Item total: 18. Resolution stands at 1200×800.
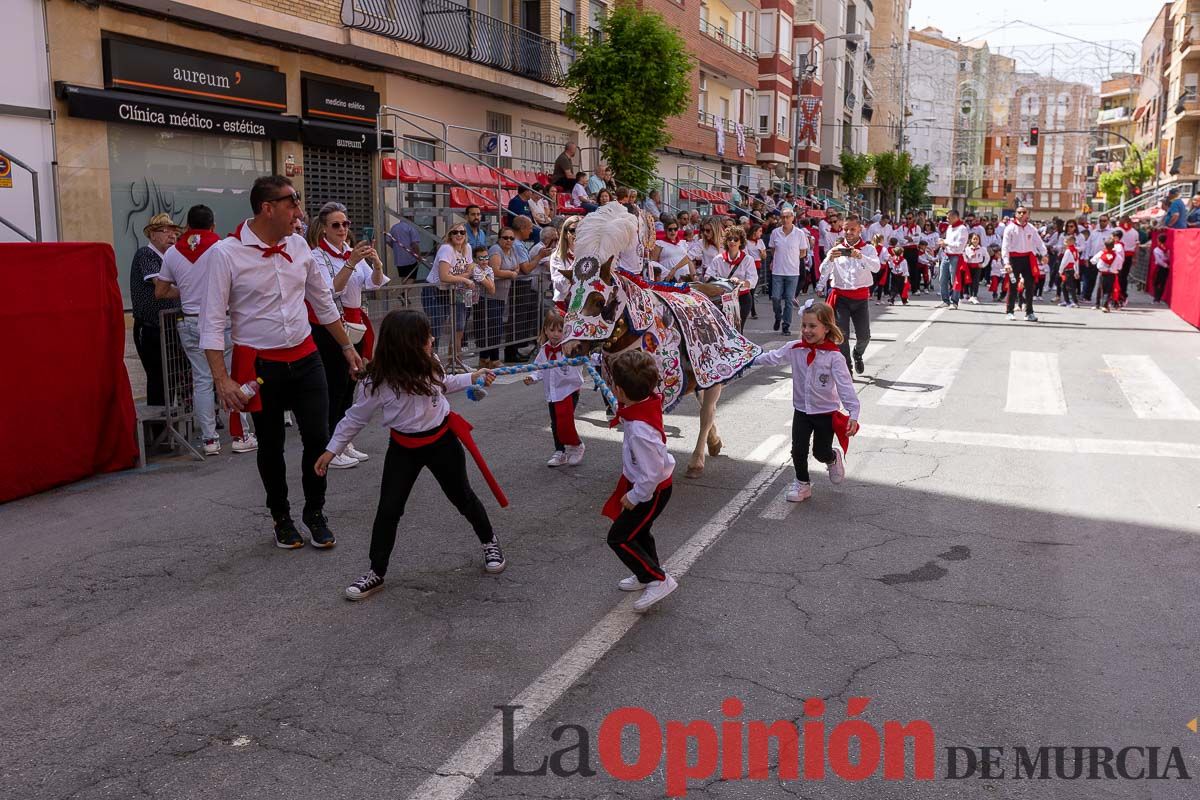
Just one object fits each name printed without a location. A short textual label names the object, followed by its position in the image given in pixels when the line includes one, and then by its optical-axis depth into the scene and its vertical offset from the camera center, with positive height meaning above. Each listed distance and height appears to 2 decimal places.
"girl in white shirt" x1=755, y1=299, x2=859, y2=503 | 6.98 -0.89
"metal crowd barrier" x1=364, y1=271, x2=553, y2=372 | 11.29 -0.69
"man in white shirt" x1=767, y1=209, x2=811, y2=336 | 16.25 -0.05
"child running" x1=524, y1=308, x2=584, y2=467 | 7.93 -1.14
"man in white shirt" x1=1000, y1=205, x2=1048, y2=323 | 18.09 +0.13
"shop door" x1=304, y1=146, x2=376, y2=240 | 18.69 +1.40
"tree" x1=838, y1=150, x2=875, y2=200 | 59.41 +5.18
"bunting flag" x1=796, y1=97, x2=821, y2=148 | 49.31 +6.49
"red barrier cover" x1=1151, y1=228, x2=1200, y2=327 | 19.09 -0.33
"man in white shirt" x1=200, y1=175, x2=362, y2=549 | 5.56 -0.43
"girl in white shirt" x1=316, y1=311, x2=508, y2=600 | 5.16 -0.84
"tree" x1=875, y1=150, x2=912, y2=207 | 70.75 +6.01
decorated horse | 6.26 -0.40
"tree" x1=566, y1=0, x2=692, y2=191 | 22.16 +3.73
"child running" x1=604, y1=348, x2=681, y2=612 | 4.91 -1.01
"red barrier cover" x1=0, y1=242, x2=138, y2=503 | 7.21 -0.79
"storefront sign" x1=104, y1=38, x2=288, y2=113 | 14.67 +2.72
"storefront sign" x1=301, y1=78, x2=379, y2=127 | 18.44 +2.83
